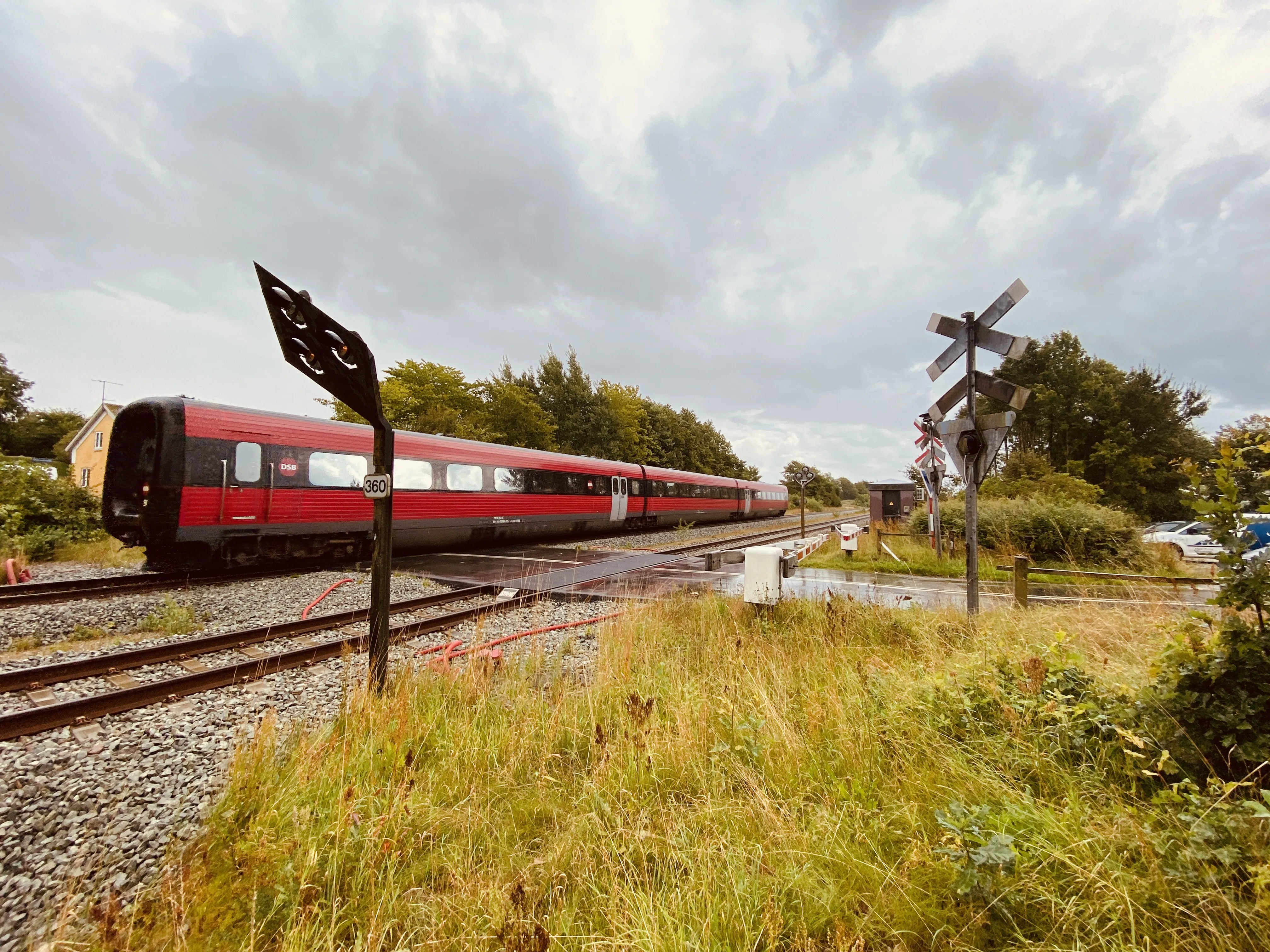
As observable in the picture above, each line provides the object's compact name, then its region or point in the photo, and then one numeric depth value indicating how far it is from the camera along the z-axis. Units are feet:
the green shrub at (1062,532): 33.32
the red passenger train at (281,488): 25.90
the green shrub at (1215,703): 6.44
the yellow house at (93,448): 115.44
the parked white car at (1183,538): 40.52
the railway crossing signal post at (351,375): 11.28
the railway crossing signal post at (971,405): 16.75
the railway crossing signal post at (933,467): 36.35
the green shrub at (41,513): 36.35
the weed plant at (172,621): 19.33
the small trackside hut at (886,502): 64.80
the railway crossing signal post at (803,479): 60.59
